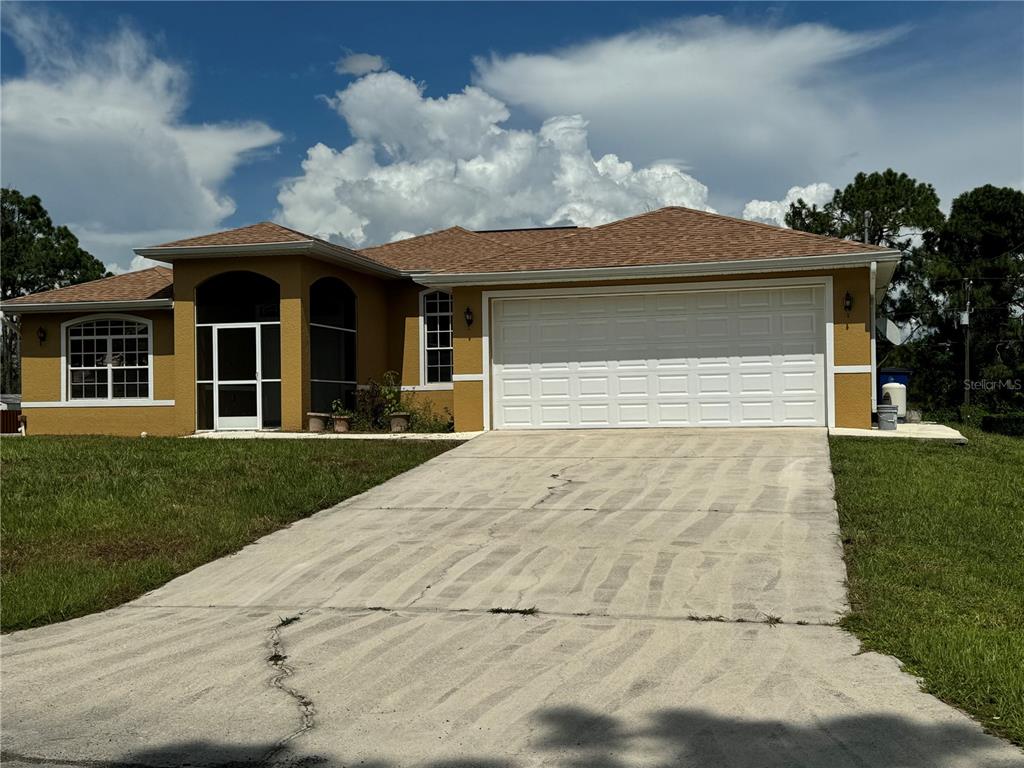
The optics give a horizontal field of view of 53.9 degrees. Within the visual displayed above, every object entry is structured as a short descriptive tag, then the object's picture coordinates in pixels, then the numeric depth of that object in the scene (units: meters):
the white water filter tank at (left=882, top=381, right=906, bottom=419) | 19.59
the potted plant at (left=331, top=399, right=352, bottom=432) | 18.17
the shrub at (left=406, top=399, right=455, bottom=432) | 18.98
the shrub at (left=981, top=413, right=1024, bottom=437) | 28.17
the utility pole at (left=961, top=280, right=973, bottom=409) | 35.53
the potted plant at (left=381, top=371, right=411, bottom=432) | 18.50
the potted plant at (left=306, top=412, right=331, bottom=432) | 18.39
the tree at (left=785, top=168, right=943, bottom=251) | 38.94
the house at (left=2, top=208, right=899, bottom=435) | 16.19
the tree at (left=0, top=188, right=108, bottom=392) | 47.25
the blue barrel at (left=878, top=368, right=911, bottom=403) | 20.59
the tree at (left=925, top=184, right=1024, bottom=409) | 35.19
